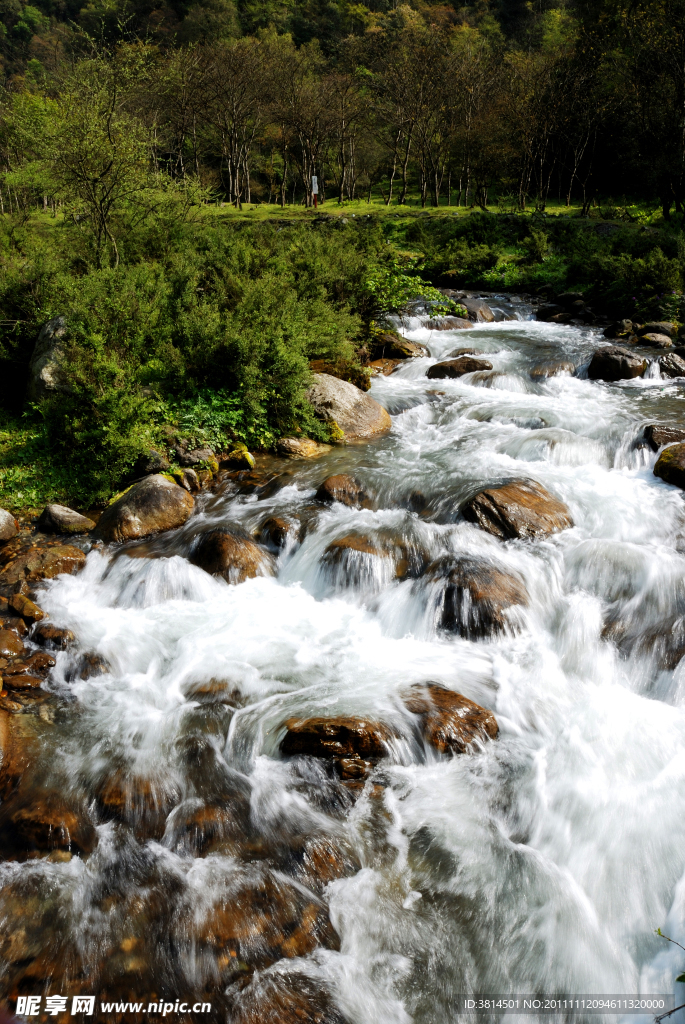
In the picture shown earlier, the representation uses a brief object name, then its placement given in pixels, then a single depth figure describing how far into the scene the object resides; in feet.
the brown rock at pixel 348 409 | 37.86
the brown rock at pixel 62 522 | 28.86
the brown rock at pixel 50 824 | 15.24
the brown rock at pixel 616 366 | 45.55
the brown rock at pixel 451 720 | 17.57
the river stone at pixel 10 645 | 21.25
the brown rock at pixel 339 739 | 17.21
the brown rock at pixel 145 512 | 28.27
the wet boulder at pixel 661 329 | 52.65
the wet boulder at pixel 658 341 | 50.67
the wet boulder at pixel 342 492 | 30.09
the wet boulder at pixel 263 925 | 12.88
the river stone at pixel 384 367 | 48.16
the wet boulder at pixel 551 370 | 46.42
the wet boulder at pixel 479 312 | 64.80
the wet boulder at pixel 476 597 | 21.86
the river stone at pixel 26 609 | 22.85
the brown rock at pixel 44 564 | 25.20
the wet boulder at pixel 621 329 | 55.57
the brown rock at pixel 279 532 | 27.37
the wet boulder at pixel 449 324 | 60.08
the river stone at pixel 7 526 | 27.53
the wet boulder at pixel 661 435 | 32.96
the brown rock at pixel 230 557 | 25.76
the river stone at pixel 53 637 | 21.95
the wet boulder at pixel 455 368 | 47.09
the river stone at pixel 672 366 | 45.83
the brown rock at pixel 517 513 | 26.27
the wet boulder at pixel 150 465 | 32.32
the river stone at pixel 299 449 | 35.63
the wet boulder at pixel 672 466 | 29.96
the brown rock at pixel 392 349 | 51.19
